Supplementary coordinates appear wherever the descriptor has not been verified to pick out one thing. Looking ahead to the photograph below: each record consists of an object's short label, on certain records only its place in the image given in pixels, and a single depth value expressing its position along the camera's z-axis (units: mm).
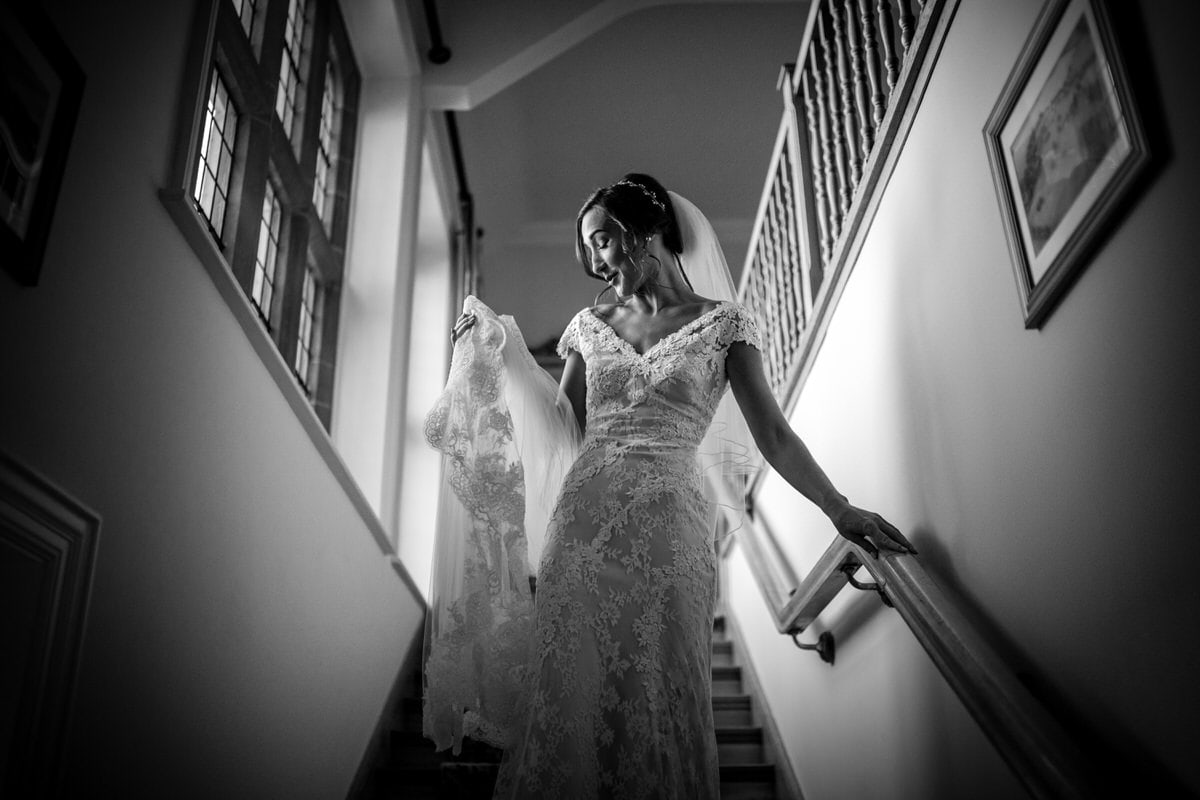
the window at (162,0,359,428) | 2564
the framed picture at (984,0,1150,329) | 1512
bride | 2125
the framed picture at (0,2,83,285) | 1587
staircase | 3156
